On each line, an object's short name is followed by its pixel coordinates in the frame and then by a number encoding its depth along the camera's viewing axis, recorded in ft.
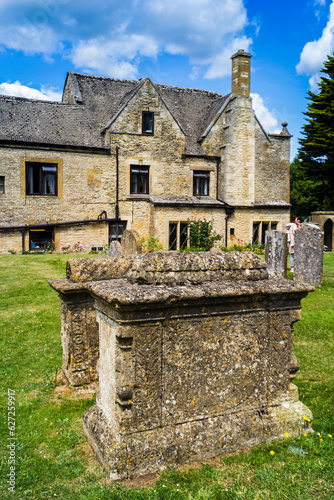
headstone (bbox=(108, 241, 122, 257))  31.01
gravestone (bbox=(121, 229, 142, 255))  32.04
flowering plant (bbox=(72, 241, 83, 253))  69.93
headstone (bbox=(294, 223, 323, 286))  39.69
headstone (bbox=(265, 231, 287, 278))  36.27
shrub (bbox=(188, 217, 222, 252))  73.26
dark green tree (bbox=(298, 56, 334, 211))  126.41
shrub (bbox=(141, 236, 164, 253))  64.23
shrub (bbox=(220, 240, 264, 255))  70.28
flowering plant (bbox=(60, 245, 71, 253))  69.92
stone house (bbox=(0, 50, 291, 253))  68.59
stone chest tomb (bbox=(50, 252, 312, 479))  11.31
